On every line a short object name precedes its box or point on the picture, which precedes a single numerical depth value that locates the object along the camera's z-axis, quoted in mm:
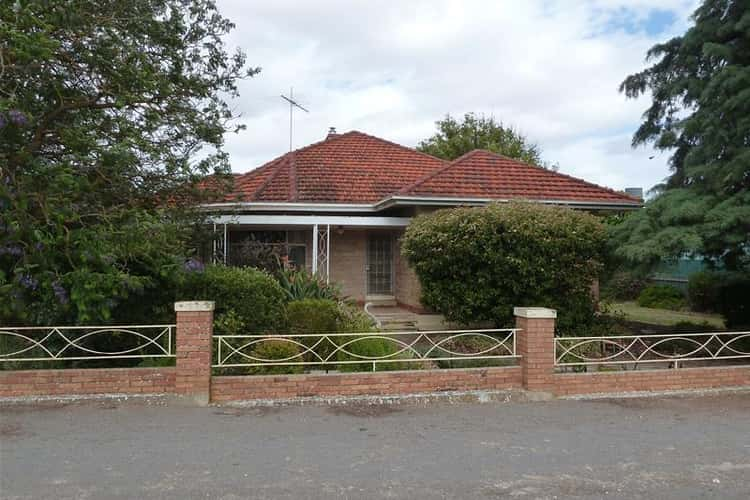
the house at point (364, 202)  12859
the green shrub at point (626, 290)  14912
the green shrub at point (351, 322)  8617
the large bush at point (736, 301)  11469
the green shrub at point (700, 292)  16109
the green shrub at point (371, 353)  7672
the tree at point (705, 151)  8148
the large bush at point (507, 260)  9320
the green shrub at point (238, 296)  8148
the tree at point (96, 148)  6703
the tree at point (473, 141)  34969
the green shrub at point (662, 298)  19234
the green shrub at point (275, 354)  7527
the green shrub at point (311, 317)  8398
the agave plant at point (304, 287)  9367
